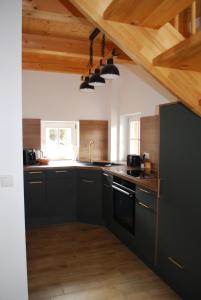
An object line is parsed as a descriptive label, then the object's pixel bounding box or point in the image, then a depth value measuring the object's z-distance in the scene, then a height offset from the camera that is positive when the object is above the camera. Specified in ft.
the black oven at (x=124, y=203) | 9.96 -2.77
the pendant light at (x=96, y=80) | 9.03 +2.16
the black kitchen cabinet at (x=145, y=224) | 8.55 -3.12
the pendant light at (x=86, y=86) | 10.36 +2.21
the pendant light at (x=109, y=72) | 7.91 +2.16
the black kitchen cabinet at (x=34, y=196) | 12.50 -2.94
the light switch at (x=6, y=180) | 6.36 -1.07
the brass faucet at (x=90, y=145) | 15.51 -0.39
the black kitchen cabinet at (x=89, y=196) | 12.89 -3.06
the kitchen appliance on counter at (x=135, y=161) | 13.17 -1.19
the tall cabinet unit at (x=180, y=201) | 6.62 -1.80
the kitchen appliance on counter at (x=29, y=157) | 13.44 -1.00
